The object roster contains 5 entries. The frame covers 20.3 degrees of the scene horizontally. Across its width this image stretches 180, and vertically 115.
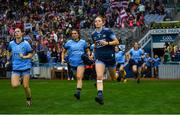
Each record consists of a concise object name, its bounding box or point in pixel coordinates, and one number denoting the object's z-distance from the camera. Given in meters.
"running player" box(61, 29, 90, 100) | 15.97
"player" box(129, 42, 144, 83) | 25.73
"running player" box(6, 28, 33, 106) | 14.00
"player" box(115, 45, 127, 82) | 26.81
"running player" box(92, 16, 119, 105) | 14.05
